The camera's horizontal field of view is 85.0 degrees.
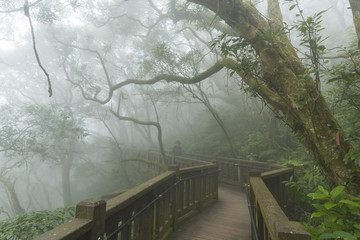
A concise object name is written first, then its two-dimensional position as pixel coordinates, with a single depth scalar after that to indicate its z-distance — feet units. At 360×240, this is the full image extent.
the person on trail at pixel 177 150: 38.04
